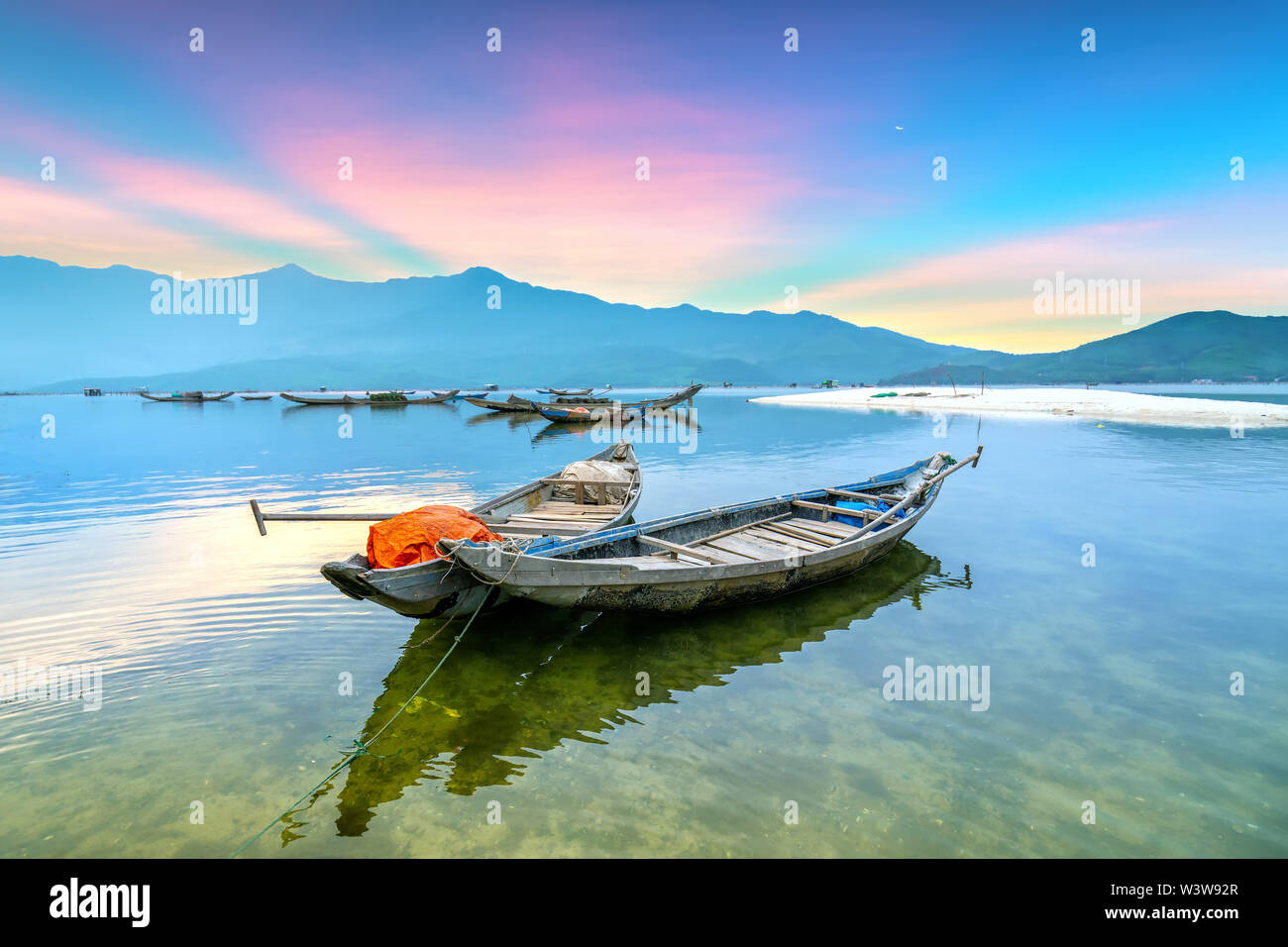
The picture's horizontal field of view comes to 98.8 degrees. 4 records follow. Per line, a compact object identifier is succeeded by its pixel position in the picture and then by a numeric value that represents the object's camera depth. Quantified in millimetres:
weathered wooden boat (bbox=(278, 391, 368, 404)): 83250
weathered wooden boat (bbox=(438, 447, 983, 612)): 8094
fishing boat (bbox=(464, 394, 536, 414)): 67450
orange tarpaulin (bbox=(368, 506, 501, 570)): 7664
